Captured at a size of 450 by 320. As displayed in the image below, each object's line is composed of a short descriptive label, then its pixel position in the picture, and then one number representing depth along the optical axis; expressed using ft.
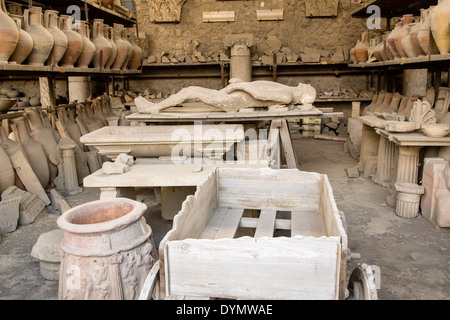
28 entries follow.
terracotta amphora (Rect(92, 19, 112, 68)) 21.11
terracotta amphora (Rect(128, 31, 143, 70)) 27.02
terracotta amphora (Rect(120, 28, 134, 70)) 25.11
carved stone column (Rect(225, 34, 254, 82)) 29.53
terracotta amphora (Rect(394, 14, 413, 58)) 19.14
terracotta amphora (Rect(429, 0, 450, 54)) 14.78
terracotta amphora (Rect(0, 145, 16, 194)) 14.08
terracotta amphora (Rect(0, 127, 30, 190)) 14.70
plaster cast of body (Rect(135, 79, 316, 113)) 17.07
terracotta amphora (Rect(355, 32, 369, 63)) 26.24
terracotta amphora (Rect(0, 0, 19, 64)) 12.98
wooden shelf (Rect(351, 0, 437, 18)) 23.13
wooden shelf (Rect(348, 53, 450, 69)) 14.93
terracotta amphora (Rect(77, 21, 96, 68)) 19.57
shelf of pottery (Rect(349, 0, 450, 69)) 14.94
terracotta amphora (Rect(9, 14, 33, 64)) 14.28
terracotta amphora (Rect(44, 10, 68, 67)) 16.61
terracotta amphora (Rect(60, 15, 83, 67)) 18.03
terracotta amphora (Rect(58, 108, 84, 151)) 19.12
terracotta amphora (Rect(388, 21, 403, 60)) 20.02
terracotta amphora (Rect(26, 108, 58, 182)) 16.78
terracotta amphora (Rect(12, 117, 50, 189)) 15.79
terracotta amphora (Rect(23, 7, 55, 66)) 15.42
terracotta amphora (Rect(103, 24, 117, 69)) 22.70
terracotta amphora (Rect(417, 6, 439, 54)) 16.20
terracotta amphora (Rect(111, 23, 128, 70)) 23.89
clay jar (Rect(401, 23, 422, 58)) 18.06
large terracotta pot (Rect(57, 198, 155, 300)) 6.73
